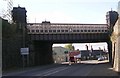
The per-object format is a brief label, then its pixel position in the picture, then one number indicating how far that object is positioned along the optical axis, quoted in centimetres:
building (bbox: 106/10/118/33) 4933
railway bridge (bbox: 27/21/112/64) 4402
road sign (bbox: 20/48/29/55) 3638
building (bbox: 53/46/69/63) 9250
